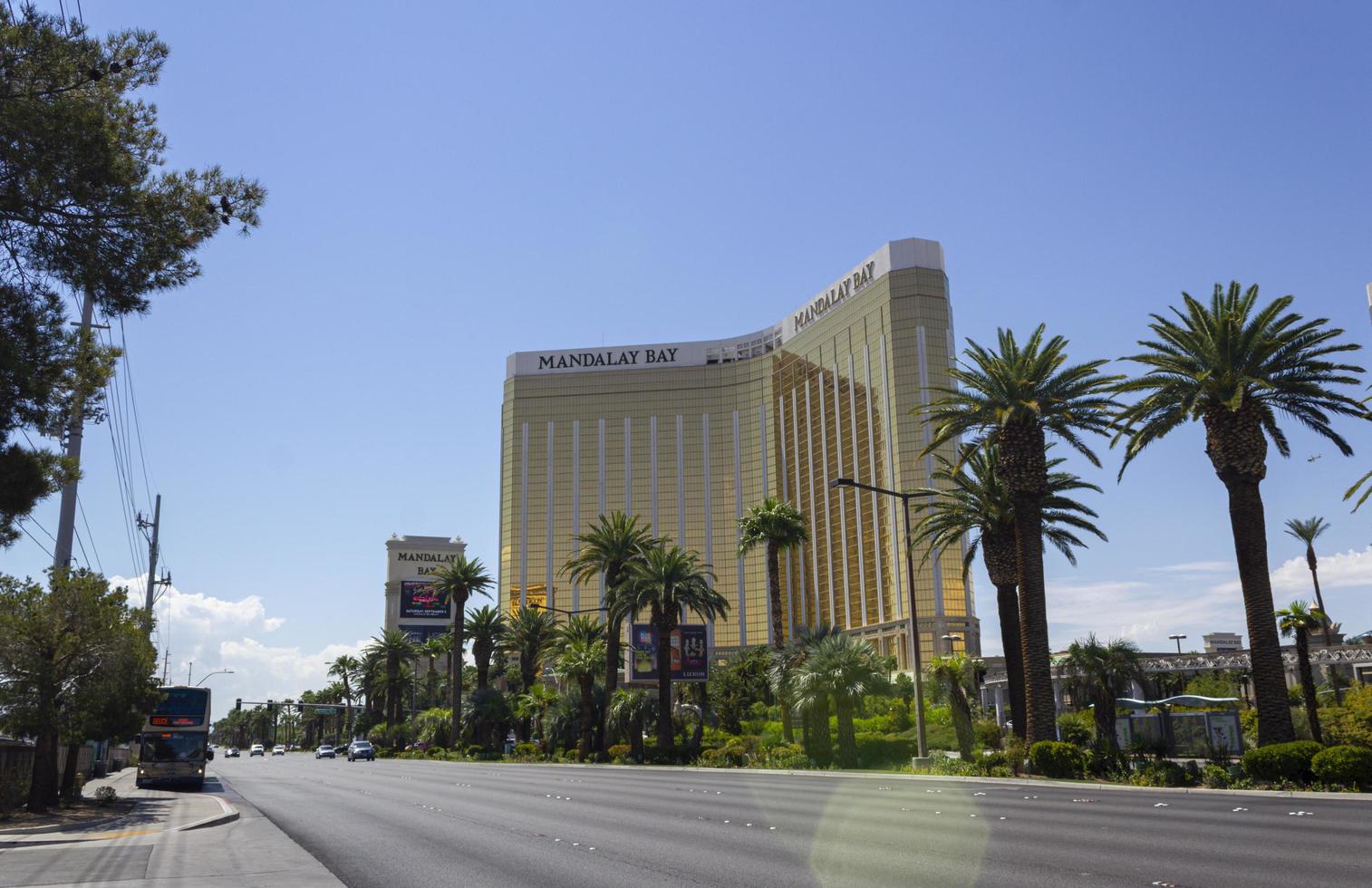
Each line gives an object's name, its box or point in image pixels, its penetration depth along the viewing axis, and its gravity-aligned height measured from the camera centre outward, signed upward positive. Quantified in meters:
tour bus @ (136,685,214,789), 37.72 -1.59
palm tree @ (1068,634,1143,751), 42.97 +0.03
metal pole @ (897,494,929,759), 36.66 -0.77
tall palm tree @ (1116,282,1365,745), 31.14 +8.38
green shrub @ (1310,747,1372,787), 23.36 -2.28
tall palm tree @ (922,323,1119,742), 36.22 +9.04
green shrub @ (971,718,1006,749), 45.09 -2.61
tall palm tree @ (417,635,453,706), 101.00 +4.11
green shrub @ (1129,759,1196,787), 28.27 -2.87
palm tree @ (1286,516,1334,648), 80.88 +10.48
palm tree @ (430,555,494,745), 84.44 +8.68
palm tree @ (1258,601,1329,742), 40.50 +1.66
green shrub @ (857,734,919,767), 44.81 -3.26
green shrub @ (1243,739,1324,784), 25.12 -2.30
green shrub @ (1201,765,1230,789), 27.05 -2.81
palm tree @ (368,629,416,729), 106.06 +3.28
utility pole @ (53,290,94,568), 27.70 +4.89
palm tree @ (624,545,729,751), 58.78 +5.23
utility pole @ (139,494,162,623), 55.77 +7.80
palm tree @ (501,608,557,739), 82.94 +3.82
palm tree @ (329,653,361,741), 138.68 +3.18
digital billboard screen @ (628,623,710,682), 64.50 +1.86
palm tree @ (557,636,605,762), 61.59 +1.02
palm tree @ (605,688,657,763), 56.38 -1.62
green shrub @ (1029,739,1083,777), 31.59 -2.61
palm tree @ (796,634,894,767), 42.16 -0.01
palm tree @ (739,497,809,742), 68.25 +9.89
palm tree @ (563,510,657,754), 61.16 +8.04
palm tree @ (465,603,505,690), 85.88 +4.50
